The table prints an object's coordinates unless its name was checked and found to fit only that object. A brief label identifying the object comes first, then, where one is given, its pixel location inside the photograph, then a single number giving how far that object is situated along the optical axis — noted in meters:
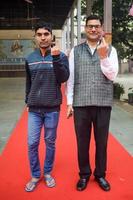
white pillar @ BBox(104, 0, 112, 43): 6.11
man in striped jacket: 2.54
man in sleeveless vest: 2.50
